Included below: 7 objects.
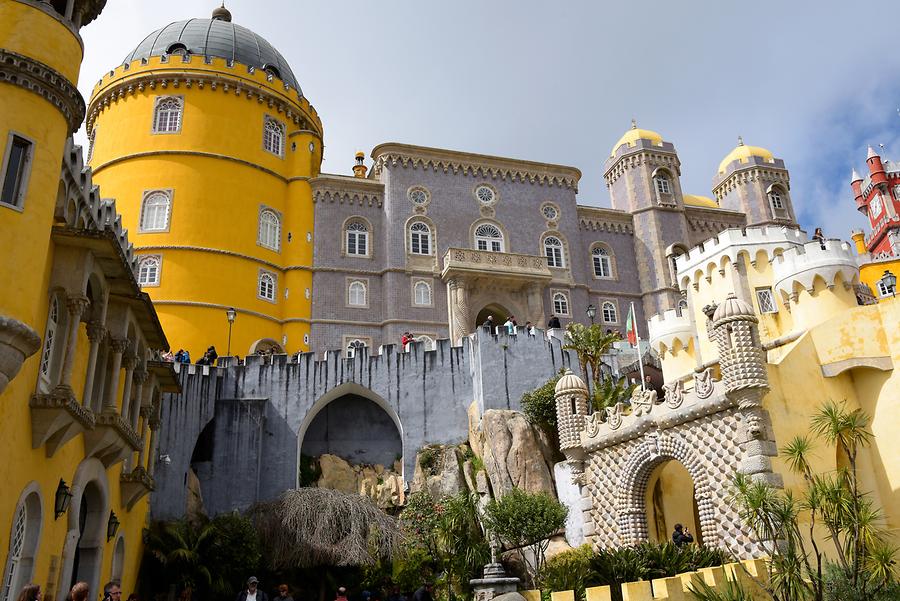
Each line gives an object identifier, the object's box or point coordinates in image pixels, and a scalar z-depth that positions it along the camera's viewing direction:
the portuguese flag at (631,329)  29.65
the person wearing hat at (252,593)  13.78
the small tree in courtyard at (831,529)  13.62
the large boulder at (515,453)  24.14
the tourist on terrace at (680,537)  18.11
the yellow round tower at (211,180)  34.03
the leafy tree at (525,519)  19.92
